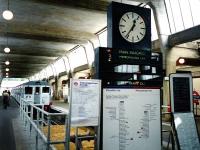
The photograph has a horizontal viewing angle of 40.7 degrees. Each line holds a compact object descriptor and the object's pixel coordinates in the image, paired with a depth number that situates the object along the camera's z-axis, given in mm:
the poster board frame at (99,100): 4215
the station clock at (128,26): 5285
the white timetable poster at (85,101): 4248
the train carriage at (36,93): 20547
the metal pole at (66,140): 4807
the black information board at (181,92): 4902
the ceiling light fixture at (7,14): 11398
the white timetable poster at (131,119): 4434
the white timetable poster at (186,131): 4844
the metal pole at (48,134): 5633
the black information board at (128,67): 4551
